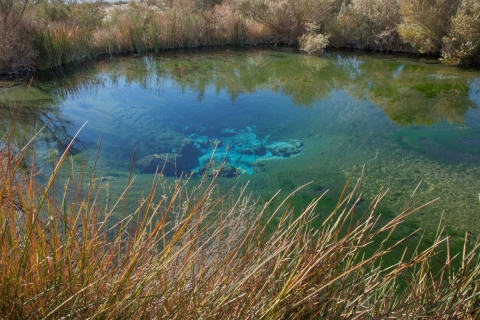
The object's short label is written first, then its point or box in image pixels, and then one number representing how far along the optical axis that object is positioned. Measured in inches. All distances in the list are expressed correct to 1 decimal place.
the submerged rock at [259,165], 170.2
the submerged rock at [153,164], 167.8
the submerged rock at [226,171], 162.9
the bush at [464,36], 338.0
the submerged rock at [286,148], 189.3
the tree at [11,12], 265.3
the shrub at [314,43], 417.4
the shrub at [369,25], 420.8
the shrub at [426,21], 366.9
